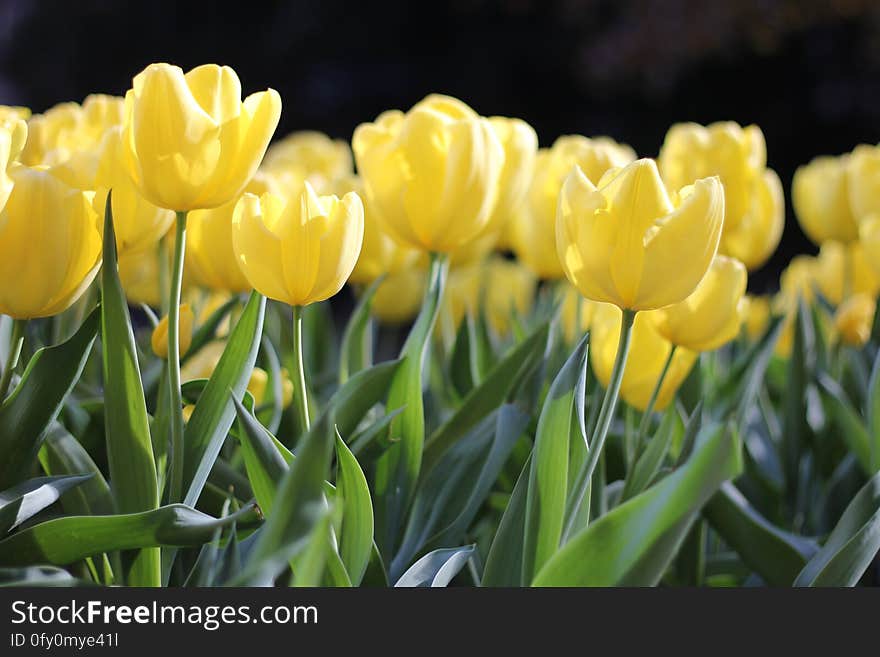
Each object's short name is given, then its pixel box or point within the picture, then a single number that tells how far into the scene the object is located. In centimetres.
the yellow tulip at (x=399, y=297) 371
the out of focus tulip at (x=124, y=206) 220
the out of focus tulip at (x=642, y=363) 231
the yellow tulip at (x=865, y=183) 289
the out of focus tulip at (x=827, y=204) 313
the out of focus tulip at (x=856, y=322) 265
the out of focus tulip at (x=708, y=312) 227
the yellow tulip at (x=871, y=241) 258
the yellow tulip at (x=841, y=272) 343
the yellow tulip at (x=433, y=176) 230
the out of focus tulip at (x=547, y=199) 245
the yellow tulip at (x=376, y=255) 248
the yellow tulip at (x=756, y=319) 376
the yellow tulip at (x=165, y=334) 222
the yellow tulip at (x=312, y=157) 313
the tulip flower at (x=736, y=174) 257
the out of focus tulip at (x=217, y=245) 231
